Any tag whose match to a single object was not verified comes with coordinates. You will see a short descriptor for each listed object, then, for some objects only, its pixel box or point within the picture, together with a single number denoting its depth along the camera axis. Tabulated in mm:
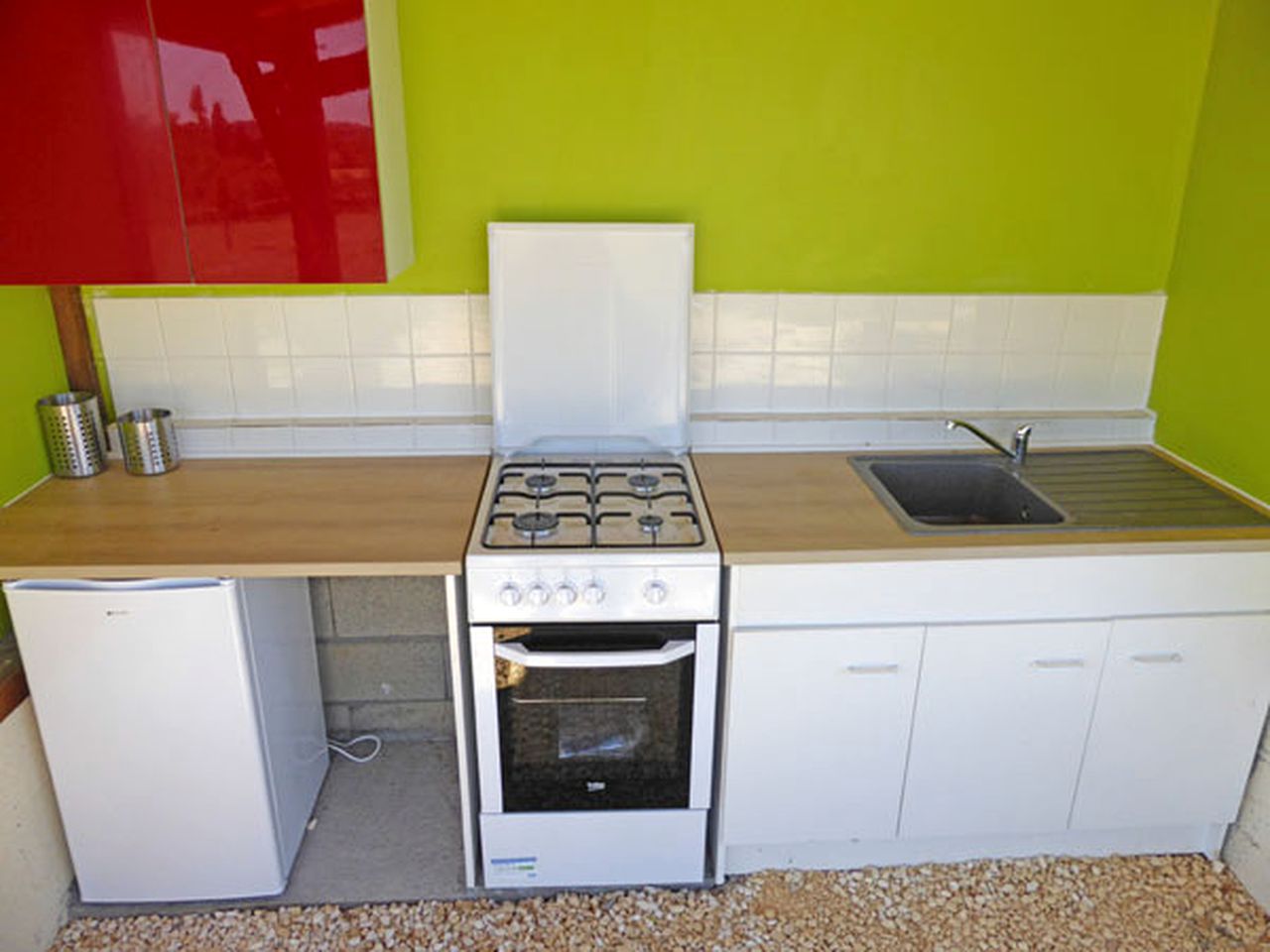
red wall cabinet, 1858
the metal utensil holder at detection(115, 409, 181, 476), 2354
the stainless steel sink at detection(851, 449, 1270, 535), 2178
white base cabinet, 2084
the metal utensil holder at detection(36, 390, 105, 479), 2299
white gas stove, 1996
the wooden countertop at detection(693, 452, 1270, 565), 2020
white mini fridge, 1960
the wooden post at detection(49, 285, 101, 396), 2387
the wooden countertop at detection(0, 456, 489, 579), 1938
